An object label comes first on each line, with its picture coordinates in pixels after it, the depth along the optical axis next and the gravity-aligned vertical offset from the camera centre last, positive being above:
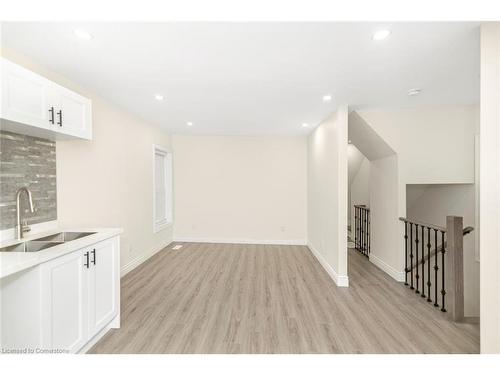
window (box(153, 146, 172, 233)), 5.33 -0.06
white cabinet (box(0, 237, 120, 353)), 1.53 -0.80
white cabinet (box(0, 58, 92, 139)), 1.72 +0.65
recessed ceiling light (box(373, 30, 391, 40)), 1.77 +1.10
